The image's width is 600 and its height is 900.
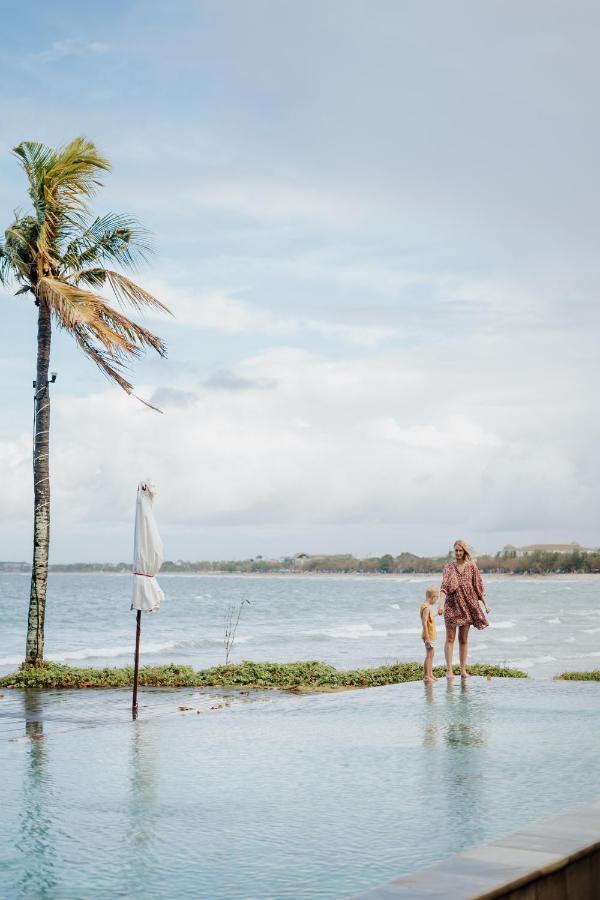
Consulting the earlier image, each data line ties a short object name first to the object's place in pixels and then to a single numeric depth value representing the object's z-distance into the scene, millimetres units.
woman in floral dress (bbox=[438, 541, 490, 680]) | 13524
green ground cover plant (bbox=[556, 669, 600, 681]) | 16066
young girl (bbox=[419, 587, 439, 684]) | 13711
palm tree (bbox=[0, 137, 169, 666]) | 16156
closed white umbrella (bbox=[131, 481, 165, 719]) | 11094
